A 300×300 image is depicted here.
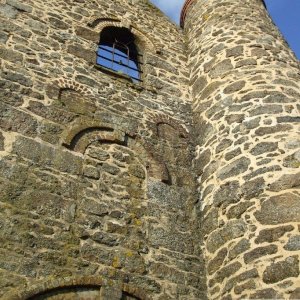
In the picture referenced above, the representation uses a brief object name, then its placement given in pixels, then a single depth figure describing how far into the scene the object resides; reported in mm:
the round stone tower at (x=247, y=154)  4605
